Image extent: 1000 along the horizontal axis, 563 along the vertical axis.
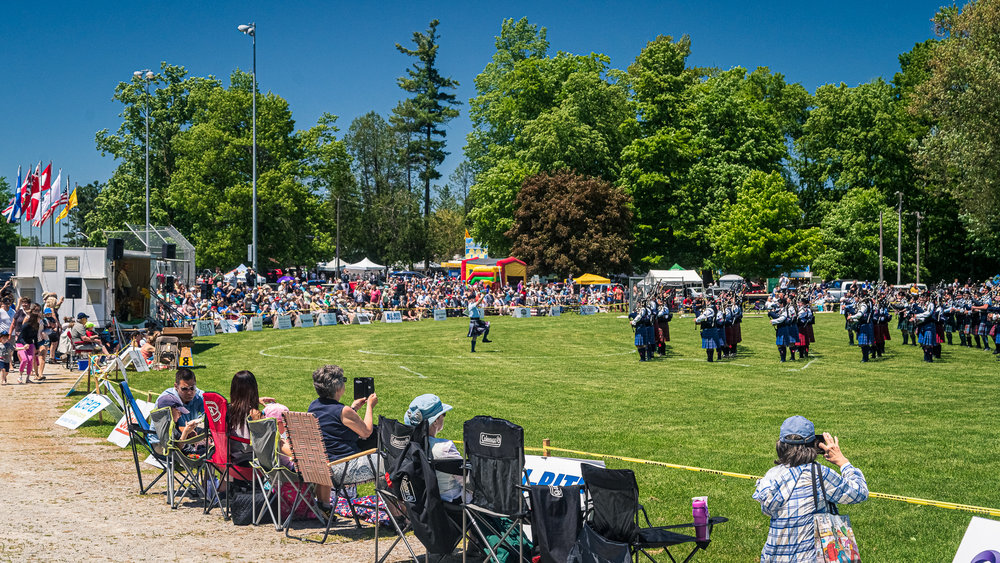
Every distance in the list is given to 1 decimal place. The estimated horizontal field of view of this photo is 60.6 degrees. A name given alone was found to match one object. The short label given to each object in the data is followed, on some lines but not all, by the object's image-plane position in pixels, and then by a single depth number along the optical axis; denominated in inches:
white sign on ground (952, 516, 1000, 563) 181.2
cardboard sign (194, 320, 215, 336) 1352.1
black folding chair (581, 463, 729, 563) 213.2
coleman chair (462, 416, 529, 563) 244.5
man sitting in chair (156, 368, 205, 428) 378.9
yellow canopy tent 2167.8
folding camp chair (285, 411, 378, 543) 303.3
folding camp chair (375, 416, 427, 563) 276.8
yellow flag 1431.2
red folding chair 338.6
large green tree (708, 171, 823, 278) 2214.6
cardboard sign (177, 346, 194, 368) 900.6
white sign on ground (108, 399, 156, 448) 430.6
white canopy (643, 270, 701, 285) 2089.1
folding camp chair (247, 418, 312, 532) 315.6
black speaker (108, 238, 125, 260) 944.3
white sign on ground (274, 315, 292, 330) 1541.6
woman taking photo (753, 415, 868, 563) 199.8
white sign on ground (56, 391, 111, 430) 498.0
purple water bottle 226.7
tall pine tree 3105.3
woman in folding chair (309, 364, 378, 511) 313.6
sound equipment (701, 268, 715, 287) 2460.5
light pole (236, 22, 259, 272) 1813.5
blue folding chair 374.0
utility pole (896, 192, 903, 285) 2217.4
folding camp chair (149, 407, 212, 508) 353.1
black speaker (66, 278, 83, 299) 981.2
